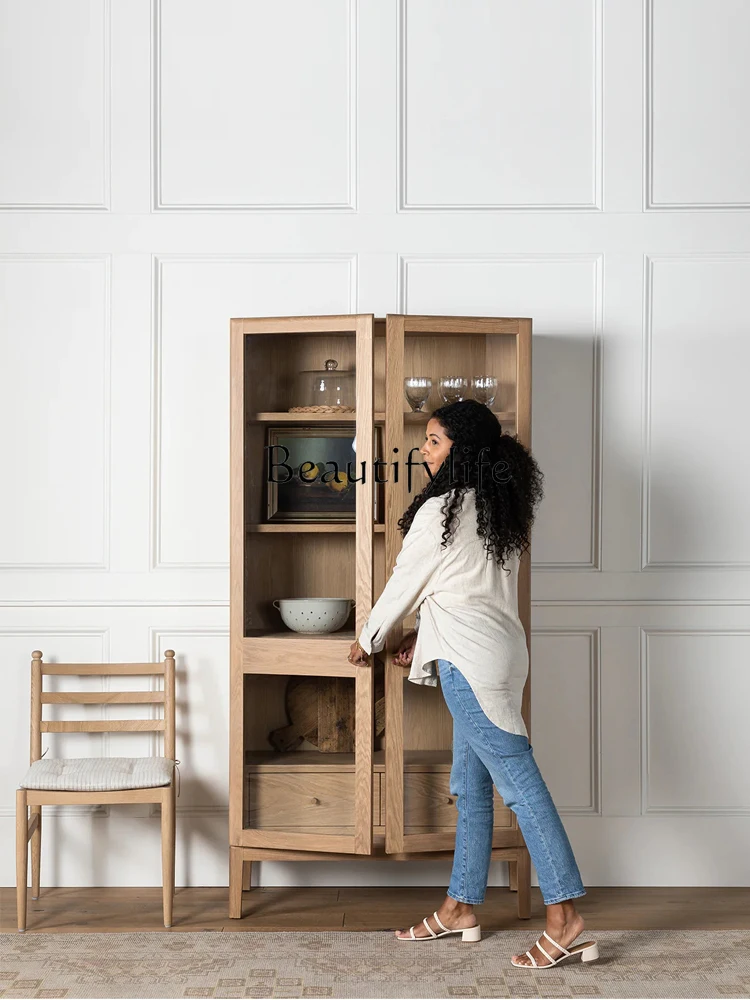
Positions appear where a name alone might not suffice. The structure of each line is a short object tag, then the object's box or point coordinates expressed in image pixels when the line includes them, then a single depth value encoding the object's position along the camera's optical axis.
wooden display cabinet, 2.82
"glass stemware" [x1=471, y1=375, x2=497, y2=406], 2.89
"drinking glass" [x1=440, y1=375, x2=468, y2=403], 2.88
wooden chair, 2.75
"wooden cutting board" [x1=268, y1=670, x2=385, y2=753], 2.89
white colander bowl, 2.93
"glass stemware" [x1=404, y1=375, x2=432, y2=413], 2.84
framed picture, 2.89
